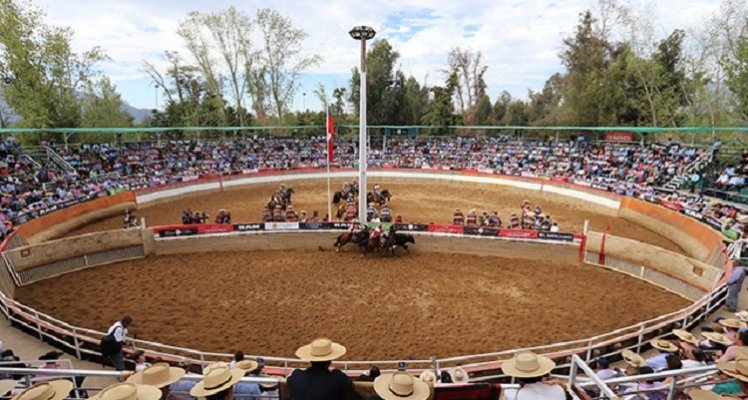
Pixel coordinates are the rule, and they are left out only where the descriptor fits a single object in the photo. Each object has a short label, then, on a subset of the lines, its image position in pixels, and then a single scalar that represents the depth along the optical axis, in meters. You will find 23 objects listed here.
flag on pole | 19.53
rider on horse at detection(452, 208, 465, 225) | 19.92
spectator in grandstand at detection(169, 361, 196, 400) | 5.54
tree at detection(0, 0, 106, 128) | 28.42
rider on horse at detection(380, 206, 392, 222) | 20.11
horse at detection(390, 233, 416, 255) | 17.41
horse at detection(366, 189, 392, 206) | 25.45
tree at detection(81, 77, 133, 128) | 53.75
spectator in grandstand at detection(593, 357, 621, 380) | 6.74
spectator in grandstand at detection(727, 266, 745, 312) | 10.57
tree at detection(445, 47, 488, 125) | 69.19
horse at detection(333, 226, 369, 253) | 17.55
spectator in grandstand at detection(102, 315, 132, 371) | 7.99
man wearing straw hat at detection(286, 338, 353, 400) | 4.25
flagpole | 19.39
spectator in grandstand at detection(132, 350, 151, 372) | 7.34
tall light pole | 17.73
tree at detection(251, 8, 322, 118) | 50.66
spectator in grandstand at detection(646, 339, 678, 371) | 7.52
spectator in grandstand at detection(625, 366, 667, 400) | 5.88
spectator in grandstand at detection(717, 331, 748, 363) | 5.65
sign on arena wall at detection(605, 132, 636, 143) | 34.41
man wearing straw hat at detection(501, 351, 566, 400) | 3.93
